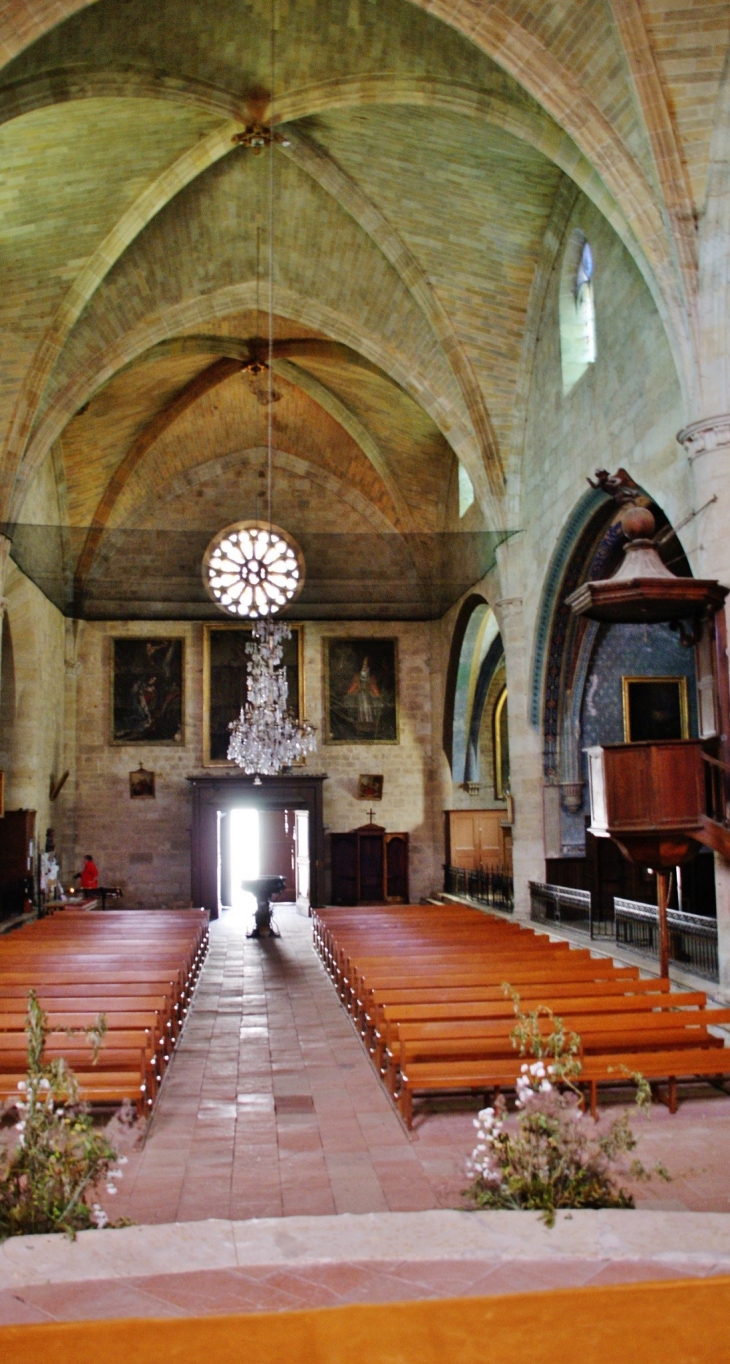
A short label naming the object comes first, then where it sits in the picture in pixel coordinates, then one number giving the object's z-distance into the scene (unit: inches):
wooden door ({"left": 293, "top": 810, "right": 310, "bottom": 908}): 938.1
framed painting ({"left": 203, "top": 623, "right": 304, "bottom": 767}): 887.7
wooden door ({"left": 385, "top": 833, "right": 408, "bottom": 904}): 893.2
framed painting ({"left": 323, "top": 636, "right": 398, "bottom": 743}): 912.3
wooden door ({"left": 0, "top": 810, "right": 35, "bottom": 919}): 682.2
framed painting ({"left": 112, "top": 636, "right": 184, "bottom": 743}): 888.9
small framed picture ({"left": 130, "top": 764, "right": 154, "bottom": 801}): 877.8
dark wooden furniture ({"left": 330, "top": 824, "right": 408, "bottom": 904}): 887.1
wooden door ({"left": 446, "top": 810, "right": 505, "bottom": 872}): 860.0
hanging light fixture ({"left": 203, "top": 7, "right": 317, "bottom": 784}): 628.7
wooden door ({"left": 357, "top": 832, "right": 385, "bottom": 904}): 890.7
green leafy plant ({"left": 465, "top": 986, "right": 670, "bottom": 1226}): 143.5
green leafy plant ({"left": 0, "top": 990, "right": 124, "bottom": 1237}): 136.6
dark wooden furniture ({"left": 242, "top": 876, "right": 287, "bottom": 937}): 690.2
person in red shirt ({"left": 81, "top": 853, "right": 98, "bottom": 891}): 791.7
